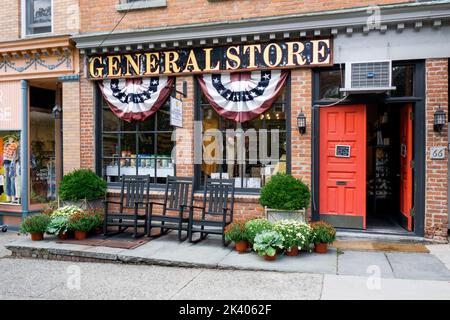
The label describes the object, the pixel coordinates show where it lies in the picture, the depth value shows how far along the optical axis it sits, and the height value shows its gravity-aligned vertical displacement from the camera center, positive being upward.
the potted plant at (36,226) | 7.80 -1.33
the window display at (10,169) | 10.44 -0.35
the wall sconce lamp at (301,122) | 7.98 +0.64
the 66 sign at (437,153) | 7.39 +0.04
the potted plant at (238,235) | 6.87 -1.33
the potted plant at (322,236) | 6.79 -1.32
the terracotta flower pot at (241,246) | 6.92 -1.52
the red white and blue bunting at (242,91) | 8.33 +1.31
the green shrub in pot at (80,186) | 8.46 -0.63
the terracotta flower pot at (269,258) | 6.45 -1.60
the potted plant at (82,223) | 7.79 -1.29
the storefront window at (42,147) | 10.52 +0.22
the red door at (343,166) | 7.95 -0.21
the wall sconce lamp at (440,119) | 7.23 +0.63
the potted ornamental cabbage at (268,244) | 6.38 -1.38
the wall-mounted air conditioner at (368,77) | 7.43 +1.42
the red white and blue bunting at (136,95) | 9.09 +1.35
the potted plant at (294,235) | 6.60 -1.29
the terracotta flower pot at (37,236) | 7.91 -1.54
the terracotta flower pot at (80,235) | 7.88 -1.52
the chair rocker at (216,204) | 7.30 -0.92
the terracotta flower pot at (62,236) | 7.86 -1.54
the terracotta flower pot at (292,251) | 6.65 -1.55
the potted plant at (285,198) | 7.33 -0.77
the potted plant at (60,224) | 7.82 -1.29
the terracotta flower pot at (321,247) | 6.88 -1.53
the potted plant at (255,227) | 6.76 -1.19
